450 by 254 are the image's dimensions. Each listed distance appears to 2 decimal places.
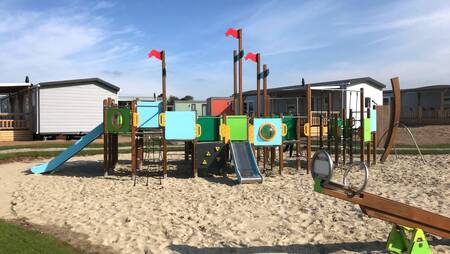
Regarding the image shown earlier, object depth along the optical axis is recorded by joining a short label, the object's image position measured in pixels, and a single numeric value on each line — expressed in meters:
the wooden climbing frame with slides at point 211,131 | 12.22
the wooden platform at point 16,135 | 26.66
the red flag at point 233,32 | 13.25
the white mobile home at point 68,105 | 26.97
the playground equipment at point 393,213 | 4.77
